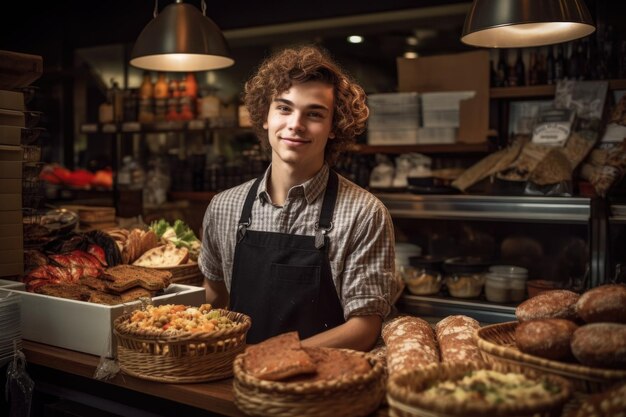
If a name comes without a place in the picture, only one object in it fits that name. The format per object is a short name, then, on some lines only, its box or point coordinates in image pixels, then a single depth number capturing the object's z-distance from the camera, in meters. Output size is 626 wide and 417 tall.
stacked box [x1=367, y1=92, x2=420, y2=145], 4.83
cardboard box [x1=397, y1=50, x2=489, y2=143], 4.64
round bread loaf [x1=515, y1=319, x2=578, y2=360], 1.67
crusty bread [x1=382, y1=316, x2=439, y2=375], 1.87
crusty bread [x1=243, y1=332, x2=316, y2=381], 1.68
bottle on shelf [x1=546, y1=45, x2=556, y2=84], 4.57
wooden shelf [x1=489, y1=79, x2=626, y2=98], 4.49
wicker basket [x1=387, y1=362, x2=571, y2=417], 1.39
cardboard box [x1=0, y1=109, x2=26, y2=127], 2.85
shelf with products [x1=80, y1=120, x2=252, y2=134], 5.83
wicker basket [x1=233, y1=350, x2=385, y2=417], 1.62
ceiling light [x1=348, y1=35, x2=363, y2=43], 5.82
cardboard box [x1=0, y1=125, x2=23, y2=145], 2.84
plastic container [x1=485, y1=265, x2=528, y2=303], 4.06
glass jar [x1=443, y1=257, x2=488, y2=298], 4.17
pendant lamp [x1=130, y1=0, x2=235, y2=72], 3.27
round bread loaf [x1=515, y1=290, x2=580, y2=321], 1.86
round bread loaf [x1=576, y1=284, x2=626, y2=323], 1.71
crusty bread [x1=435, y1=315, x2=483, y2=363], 1.92
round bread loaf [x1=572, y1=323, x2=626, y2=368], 1.57
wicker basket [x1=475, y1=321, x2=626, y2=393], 1.55
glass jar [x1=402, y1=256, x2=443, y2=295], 4.29
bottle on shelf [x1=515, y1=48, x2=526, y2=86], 4.74
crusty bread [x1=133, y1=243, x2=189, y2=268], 3.26
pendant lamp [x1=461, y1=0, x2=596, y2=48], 2.45
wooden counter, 1.89
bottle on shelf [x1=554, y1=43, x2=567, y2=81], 4.55
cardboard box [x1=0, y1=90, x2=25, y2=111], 2.86
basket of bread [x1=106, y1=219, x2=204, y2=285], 3.22
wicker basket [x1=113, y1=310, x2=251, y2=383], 1.96
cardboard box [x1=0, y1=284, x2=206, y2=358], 2.26
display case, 3.79
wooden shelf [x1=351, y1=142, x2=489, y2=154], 4.67
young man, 2.43
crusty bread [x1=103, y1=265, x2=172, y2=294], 2.46
